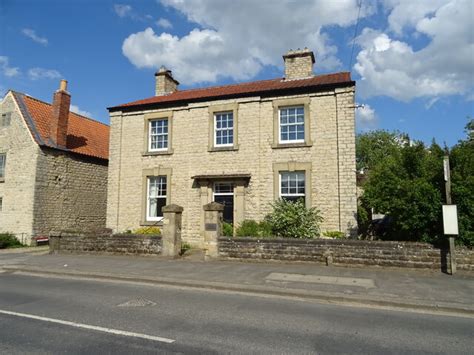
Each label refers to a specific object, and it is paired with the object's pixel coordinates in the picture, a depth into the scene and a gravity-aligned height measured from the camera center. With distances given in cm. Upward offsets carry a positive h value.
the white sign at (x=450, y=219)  919 -8
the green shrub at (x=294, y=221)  1340 -24
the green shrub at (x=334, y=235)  1394 -80
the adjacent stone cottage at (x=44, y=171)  1944 +253
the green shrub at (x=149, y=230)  1644 -78
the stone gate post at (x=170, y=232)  1288 -67
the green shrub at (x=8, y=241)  1800 -150
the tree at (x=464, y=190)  962 +73
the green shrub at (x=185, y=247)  1461 -149
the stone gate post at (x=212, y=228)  1228 -49
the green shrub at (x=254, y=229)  1390 -61
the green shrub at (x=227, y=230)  1487 -67
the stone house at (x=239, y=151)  1505 +305
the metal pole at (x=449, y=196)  937 +53
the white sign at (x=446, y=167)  934 +131
